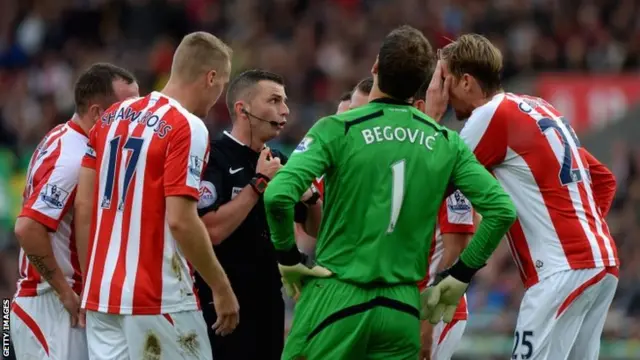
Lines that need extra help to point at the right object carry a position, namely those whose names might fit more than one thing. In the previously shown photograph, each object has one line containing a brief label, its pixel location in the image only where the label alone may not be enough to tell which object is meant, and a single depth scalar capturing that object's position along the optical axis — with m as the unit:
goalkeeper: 15.15
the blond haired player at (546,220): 16.89
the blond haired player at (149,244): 16.00
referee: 17.72
